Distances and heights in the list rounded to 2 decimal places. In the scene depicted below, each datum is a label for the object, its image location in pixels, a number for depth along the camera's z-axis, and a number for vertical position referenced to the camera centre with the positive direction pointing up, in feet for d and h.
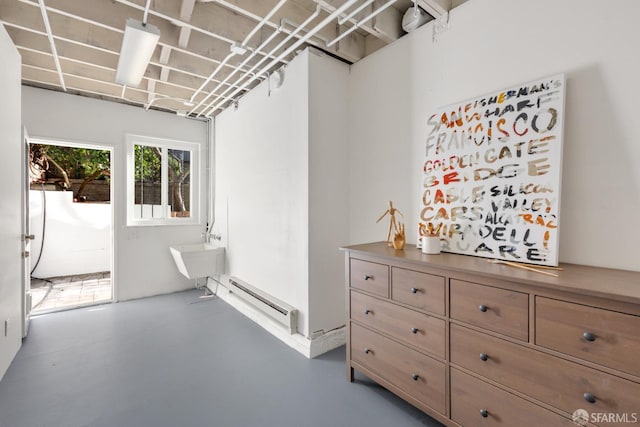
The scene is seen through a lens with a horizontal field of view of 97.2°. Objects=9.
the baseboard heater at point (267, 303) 8.95 -3.24
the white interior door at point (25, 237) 9.40 -0.82
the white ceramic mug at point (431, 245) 6.20 -0.69
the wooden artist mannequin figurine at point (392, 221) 7.29 -0.20
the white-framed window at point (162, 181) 13.94 +1.68
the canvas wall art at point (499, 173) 5.03 +0.83
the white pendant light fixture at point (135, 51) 6.94 +4.49
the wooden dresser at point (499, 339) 3.59 -2.00
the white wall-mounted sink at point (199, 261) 12.80 -2.26
